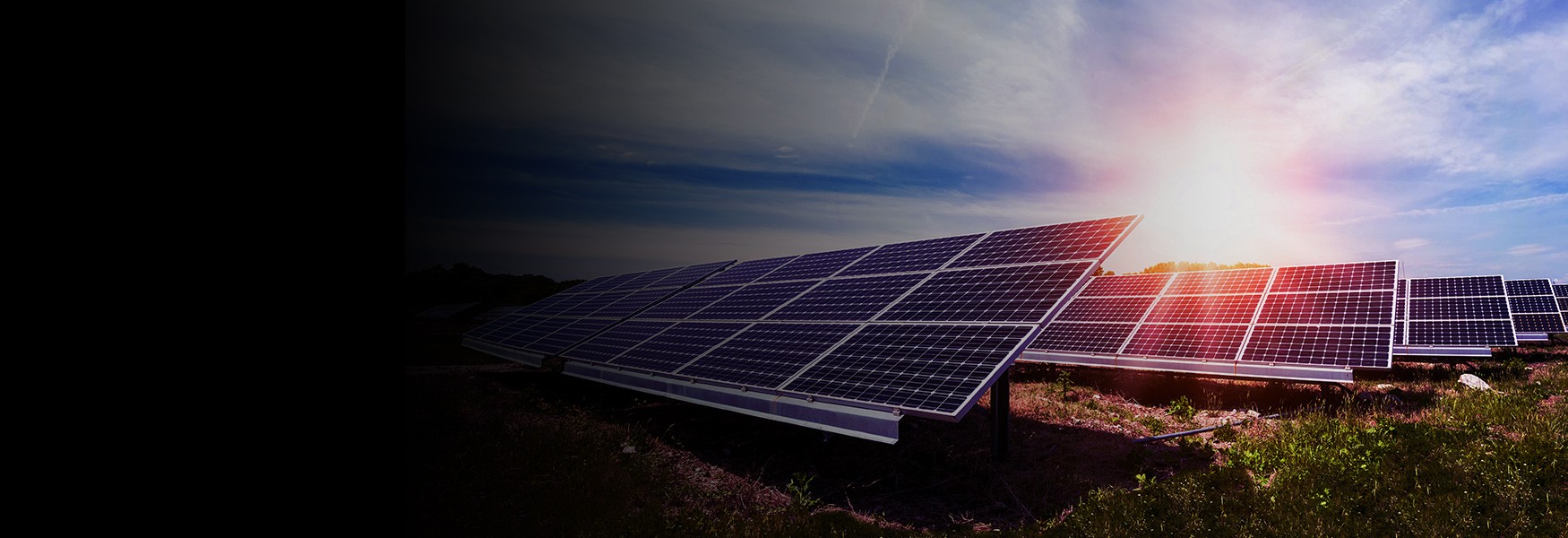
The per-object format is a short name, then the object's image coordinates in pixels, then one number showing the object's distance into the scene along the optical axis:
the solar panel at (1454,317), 14.80
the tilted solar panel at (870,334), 6.95
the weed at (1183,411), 10.95
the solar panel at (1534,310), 19.55
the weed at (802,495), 6.89
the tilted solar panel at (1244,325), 11.33
